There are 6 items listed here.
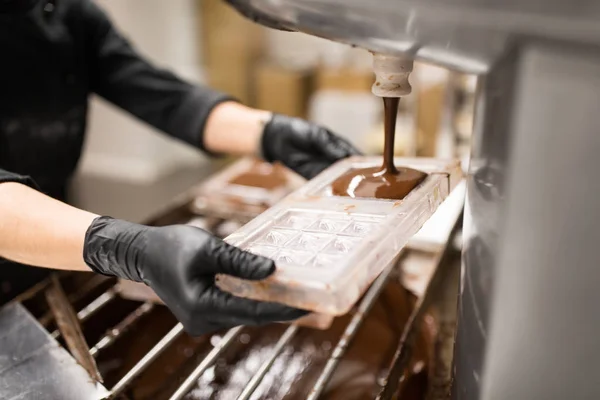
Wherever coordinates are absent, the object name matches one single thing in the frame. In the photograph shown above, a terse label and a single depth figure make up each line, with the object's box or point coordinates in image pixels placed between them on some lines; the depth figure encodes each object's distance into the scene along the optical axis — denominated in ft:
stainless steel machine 1.58
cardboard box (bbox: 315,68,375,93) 10.04
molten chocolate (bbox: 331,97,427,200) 2.44
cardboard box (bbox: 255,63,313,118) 10.55
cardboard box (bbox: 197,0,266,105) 11.21
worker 1.91
